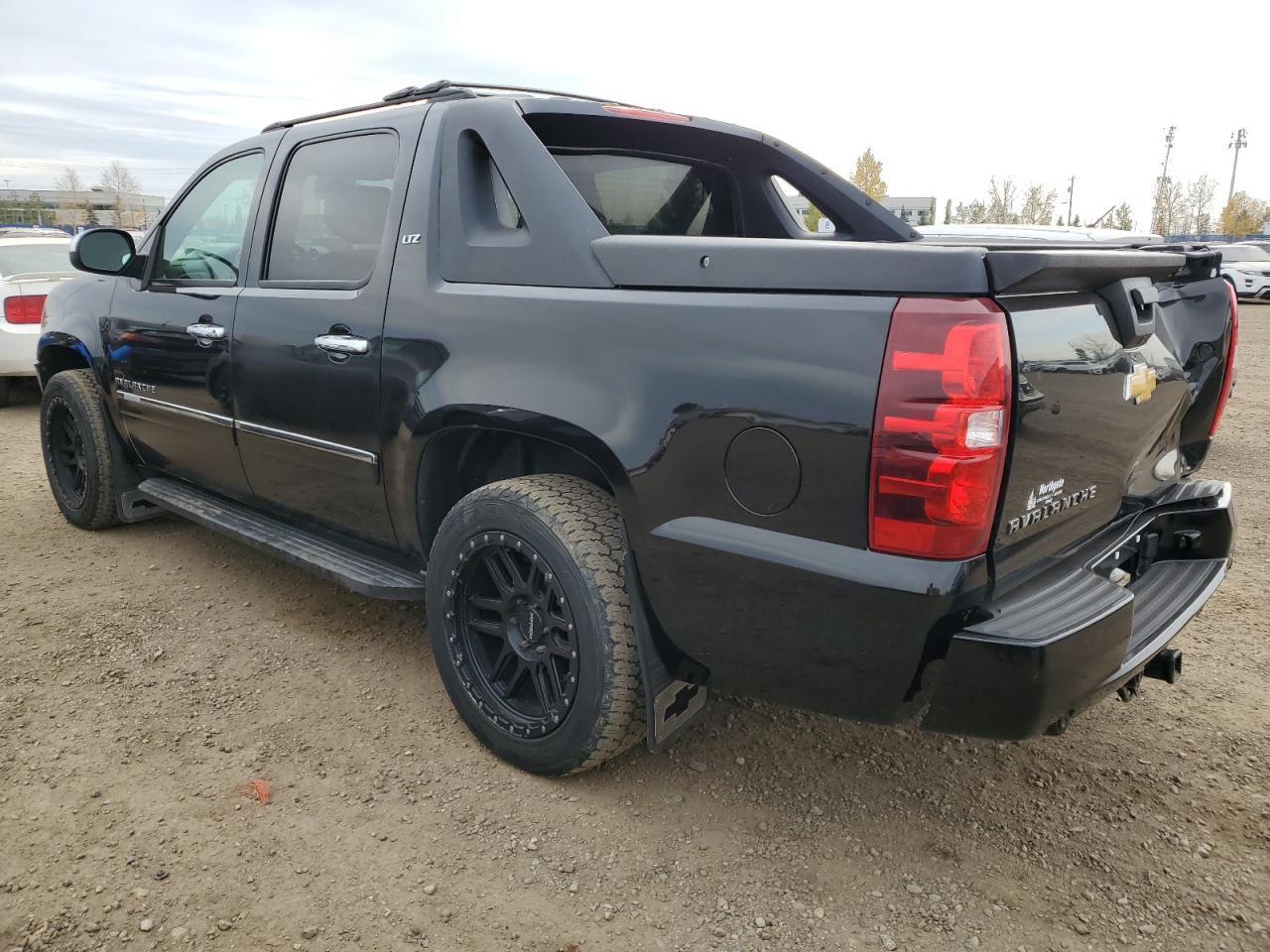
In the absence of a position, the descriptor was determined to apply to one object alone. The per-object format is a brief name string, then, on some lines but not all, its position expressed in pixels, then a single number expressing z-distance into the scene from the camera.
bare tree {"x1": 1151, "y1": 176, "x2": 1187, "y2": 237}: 69.94
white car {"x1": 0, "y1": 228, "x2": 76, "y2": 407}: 8.02
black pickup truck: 1.80
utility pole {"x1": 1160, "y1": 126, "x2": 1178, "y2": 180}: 73.88
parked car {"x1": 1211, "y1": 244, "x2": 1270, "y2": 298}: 25.04
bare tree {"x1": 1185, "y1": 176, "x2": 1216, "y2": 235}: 77.25
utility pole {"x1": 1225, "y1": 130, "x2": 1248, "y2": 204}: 70.93
